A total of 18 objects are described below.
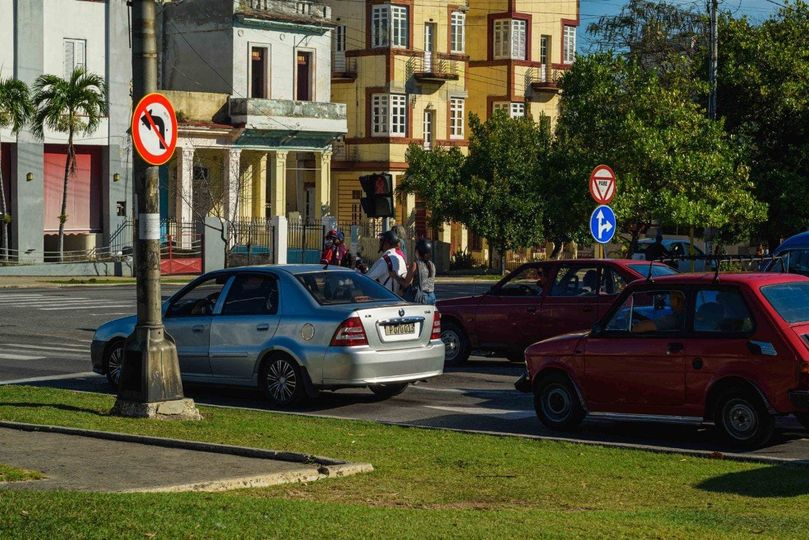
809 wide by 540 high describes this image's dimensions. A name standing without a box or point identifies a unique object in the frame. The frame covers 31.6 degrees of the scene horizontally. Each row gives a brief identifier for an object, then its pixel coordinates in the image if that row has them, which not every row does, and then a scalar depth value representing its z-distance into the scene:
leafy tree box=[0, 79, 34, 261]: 46.50
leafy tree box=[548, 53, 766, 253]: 32.03
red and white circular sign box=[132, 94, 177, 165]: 13.81
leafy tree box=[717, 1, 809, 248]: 38.94
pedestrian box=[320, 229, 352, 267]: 35.03
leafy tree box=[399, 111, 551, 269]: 60.84
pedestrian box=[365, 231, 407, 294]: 20.94
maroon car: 19.50
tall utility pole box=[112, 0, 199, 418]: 13.88
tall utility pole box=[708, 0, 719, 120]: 34.62
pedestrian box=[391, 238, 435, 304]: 20.69
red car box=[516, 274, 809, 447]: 12.48
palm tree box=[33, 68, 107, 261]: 47.31
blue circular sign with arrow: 23.41
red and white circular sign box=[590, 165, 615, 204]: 23.48
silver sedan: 15.41
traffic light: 22.53
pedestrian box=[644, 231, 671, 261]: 33.00
